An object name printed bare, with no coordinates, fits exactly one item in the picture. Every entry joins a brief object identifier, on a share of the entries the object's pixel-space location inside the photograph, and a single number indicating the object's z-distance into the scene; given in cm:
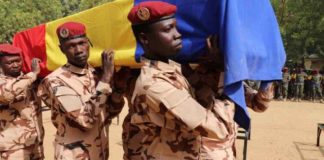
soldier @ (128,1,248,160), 178
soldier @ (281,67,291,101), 1642
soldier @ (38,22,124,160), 265
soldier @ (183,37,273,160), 226
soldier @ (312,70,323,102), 1584
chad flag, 188
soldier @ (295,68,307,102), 1622
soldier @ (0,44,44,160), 363
